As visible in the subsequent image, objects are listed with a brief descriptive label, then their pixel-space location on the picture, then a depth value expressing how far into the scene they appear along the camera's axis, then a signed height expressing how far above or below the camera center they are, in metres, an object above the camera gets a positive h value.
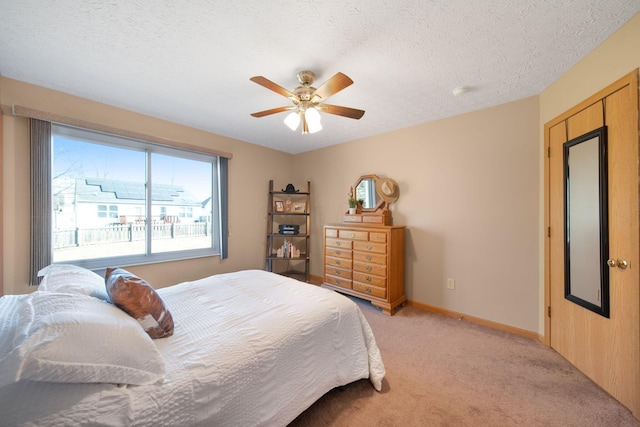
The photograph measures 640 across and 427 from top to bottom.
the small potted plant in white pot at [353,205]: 3.39 +0.12
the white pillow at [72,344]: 0.70 -0.44
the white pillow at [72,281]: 1.27 -0.39
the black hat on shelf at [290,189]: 4.04 +0.44
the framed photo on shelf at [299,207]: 4.12 +0.12
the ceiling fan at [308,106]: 1.76 +0.90
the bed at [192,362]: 0.73 -0.64
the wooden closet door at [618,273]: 1.42 -0.40
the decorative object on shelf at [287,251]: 3.95 -0.65
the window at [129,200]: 2.39 +0.18
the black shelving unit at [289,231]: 3.99 -0.31
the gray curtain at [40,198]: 2.13 +0.17
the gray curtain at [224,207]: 3.44 +0.11
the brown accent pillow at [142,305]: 1.18 -0.47
